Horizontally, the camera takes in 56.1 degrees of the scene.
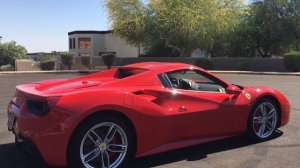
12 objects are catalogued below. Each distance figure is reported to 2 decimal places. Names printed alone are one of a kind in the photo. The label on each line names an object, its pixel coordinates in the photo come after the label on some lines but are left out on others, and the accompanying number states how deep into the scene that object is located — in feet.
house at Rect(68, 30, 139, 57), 116.57
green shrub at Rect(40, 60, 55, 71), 70.09
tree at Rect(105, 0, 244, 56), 69.59
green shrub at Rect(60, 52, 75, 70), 71.76
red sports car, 10.65
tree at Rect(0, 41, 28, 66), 84.96
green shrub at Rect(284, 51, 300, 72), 59.52
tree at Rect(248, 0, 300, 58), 71.70
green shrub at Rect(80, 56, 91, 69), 75.30
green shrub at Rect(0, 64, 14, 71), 71.75
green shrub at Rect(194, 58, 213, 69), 67.18
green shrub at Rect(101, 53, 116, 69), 73.44
